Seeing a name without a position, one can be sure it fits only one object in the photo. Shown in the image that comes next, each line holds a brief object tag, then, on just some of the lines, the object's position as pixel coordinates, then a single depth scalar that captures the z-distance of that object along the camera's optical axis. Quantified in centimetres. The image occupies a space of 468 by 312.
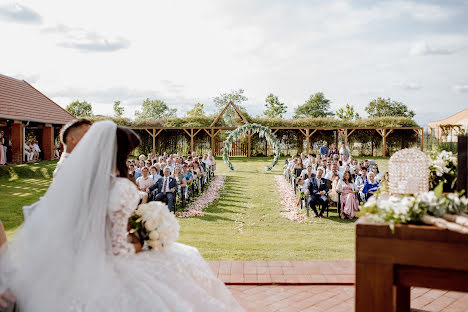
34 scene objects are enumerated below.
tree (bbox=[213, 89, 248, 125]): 4575
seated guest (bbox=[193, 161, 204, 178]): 1395
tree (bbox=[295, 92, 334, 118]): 6956
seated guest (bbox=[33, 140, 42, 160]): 2130
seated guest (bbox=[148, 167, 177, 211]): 1080
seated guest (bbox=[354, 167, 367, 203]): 1087
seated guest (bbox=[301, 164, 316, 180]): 1122
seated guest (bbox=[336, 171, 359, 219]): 1006
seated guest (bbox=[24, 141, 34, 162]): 2031
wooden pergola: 2850
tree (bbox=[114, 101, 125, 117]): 6466
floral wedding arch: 2075
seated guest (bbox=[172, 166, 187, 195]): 1177
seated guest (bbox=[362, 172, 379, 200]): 1070
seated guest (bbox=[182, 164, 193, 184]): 1285
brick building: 1927
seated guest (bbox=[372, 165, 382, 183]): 1160
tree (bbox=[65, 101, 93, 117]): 6538
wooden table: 225
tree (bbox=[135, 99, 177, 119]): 6850
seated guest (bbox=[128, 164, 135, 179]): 1230
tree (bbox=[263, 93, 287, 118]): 5950
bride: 237
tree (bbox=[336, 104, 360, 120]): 6328
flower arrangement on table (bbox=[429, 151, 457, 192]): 368
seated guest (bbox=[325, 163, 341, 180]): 1178
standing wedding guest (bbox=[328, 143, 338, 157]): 1987
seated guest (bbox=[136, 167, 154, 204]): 1088
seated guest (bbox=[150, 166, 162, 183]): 1120
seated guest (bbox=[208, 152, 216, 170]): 1777
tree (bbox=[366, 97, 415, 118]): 6141
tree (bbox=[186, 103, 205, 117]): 5901
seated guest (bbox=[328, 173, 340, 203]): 1095
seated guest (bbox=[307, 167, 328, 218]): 1046
